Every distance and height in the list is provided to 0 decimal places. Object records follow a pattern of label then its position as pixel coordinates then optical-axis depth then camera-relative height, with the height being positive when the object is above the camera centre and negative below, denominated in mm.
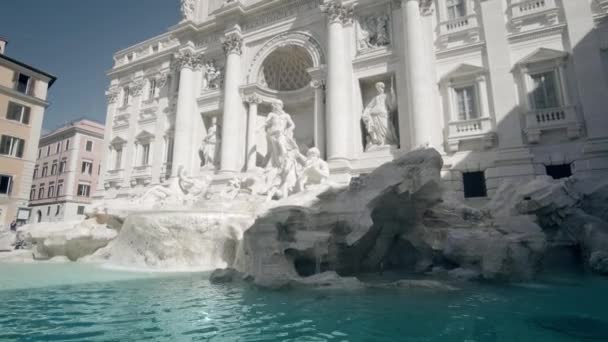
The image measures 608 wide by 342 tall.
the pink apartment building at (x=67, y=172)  31594 +6588
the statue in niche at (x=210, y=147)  17247 +4710
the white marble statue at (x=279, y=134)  12580 +4012
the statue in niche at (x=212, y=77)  18172 +8824
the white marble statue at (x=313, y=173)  10133 +1947
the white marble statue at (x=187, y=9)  18828 +13086
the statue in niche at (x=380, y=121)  13133 +4633
